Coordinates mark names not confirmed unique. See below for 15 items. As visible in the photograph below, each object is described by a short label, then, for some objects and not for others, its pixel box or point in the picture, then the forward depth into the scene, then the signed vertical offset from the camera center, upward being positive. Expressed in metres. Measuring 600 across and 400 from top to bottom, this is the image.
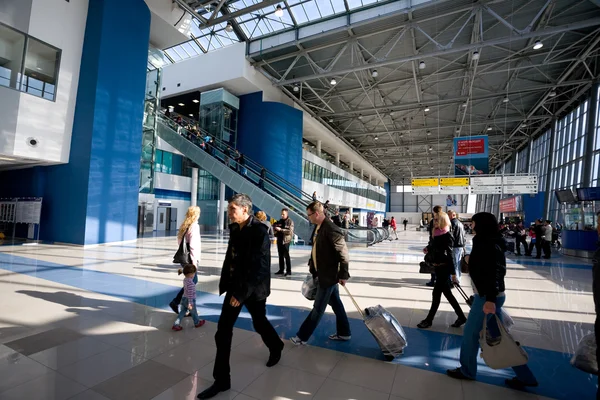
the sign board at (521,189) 15.59 +2.14
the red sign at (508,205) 31.33 +2.66
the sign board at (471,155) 16.23 +3.82
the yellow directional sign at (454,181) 16.42 +2.39
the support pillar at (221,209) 22.39 -0.35
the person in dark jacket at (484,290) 2.50 -0.53
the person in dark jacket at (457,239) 6.20 -0.30
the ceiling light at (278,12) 13.70 +9.03
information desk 12.48 -0.33
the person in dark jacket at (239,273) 2.42 -0.55
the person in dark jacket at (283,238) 7.38 -0.68
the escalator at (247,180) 14.42 +1.43
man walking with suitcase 3.24 -0.59
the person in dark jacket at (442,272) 3.95 -0.65
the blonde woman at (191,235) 4.01 -0.45
